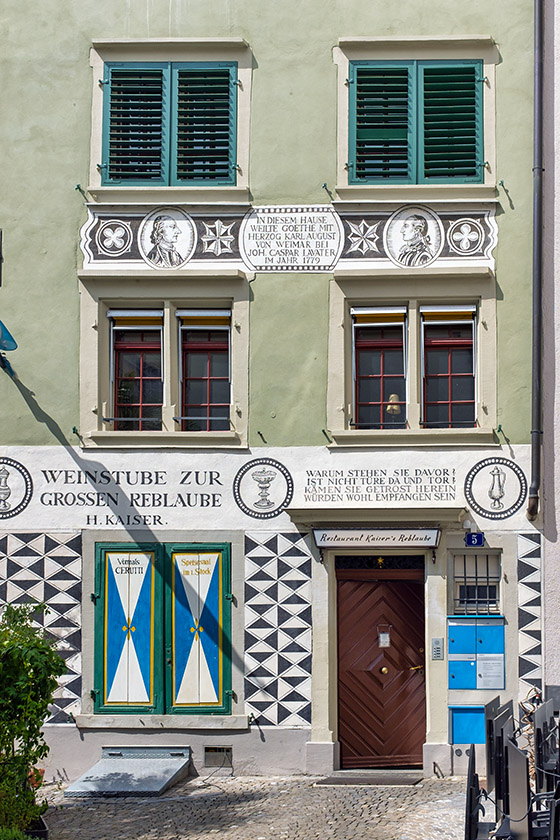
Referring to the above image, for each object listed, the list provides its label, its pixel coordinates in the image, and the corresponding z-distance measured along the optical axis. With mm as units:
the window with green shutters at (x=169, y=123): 14031
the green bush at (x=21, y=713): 10008
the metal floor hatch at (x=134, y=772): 12531
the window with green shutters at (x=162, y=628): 13594
